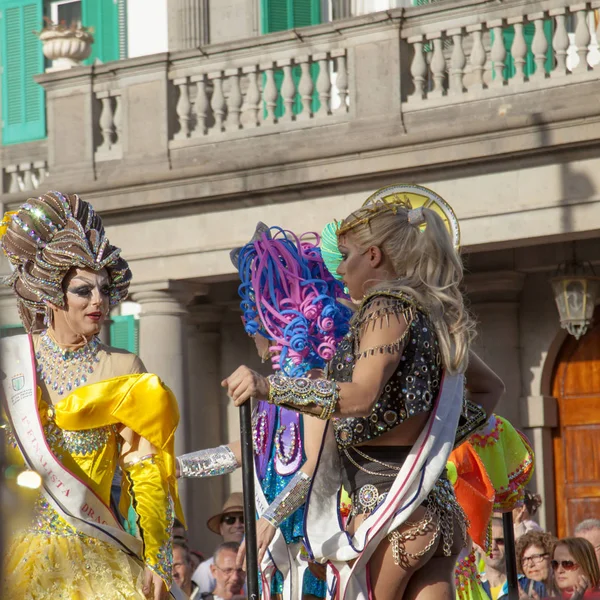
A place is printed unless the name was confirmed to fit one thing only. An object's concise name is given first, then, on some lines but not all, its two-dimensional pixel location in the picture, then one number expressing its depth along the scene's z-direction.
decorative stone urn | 20.40
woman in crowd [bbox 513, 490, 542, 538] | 13.43
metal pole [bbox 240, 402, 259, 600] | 5.78
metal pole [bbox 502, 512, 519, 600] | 7.42
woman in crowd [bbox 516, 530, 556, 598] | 12.35
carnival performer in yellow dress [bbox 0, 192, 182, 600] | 6.45
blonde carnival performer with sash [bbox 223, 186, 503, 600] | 5.87
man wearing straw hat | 15.32
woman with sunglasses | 11.14
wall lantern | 16.82
